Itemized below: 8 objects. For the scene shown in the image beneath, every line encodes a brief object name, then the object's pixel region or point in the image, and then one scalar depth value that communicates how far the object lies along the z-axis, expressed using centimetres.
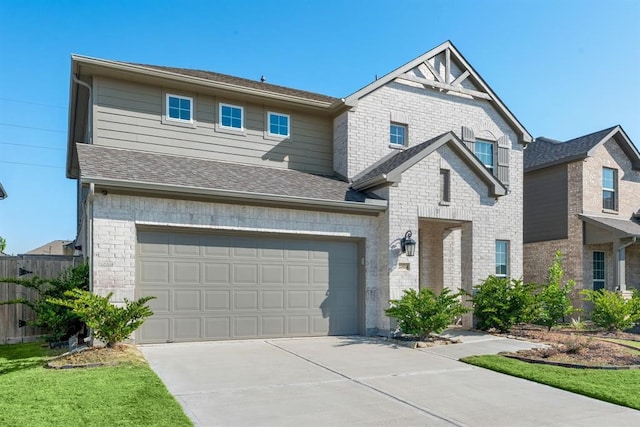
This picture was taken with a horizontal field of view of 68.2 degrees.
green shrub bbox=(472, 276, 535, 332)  1229
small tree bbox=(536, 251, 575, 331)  1307
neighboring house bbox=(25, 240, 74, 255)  3879
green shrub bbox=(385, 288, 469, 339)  1063
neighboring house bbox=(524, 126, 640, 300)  1769
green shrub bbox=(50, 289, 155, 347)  816
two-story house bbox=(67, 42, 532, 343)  992
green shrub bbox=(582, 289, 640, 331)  1340
